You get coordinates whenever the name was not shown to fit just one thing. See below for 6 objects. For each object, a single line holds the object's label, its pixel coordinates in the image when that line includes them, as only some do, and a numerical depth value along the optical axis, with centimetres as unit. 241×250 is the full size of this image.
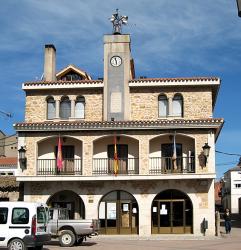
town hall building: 2478
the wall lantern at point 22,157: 2517
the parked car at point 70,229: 1923
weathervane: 2725
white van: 1453
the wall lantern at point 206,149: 2419
